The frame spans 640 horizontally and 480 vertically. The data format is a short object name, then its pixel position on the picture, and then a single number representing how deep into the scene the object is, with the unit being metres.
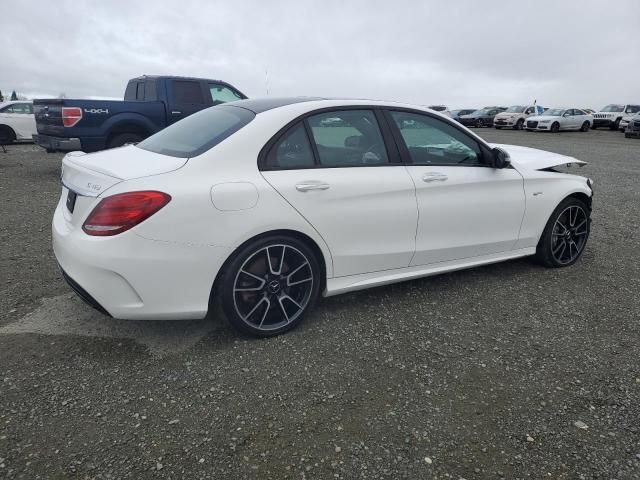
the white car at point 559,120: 29.45
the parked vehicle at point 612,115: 31.28
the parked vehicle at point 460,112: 37.47
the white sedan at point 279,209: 2.73
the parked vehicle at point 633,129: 24.91
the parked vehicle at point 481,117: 35.81
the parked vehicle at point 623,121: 30.49
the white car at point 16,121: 14.19
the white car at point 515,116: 32.62
